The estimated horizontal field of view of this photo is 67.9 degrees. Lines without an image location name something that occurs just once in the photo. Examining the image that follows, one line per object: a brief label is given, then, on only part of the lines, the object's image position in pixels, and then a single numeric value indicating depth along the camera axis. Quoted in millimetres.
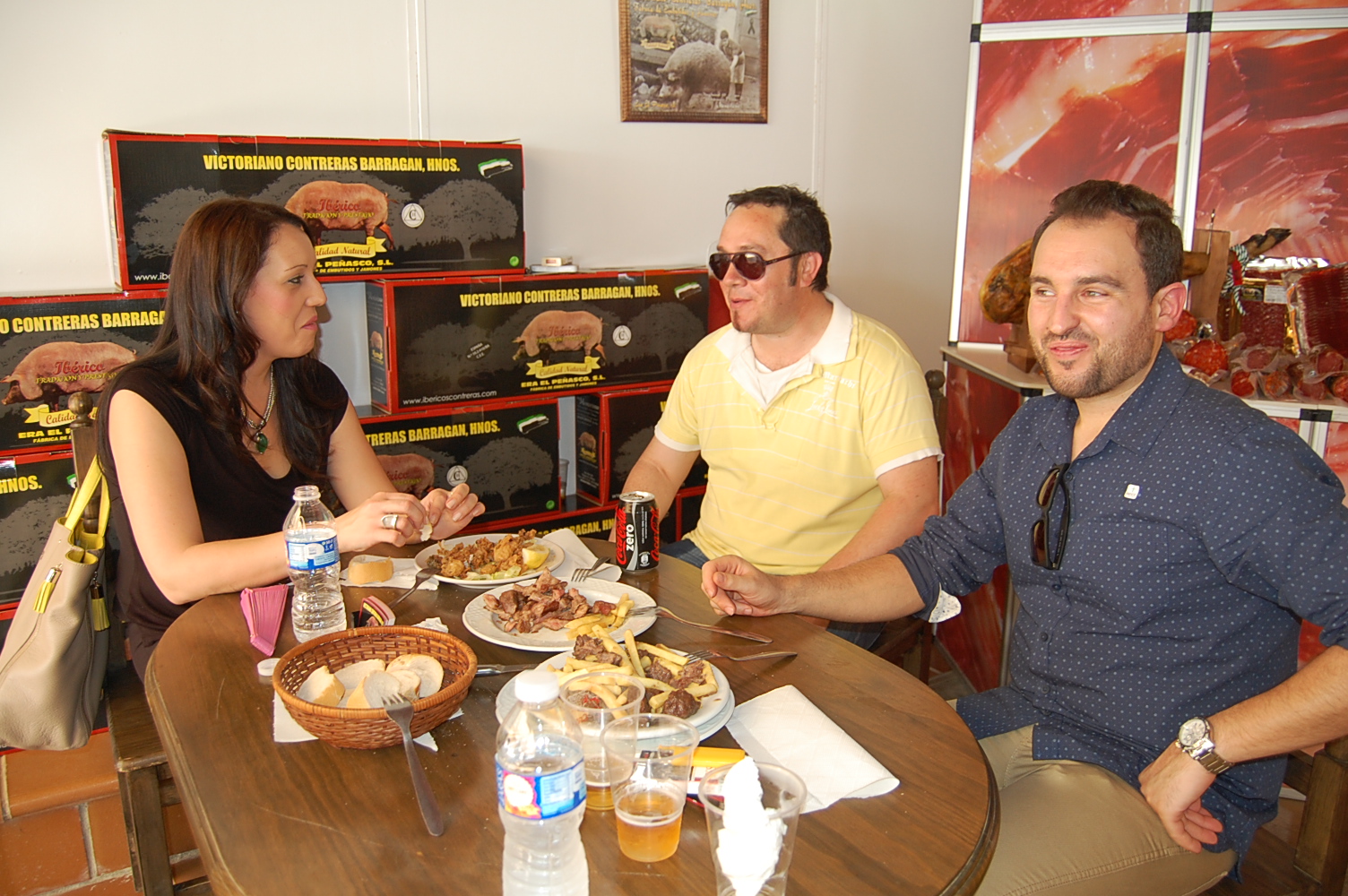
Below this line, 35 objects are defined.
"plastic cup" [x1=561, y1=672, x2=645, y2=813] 1379
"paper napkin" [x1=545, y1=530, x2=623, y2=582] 2207
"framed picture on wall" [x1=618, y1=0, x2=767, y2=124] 4207
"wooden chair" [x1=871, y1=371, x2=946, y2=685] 2740
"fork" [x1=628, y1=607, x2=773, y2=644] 1908
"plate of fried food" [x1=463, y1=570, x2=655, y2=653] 1829
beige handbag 2330
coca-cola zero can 2227
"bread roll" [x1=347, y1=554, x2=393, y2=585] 2160
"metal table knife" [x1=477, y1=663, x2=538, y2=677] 1708
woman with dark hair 2129
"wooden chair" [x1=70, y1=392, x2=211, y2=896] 2094
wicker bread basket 1434
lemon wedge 2202
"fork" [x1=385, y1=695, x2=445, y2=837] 1305
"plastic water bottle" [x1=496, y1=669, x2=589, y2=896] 1154
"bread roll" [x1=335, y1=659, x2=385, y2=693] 1631
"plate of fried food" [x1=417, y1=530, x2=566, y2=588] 2166
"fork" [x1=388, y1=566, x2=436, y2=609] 2095
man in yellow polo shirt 2678
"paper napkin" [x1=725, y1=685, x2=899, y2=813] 1404
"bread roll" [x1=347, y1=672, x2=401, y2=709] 1521
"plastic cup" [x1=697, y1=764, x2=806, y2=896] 1160
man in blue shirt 1682
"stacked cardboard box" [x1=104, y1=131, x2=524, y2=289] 2893
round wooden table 1228
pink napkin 1875
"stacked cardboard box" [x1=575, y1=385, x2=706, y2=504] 3814
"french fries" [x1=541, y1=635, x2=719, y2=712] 1562
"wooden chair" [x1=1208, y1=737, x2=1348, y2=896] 1653
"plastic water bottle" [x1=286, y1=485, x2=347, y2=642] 1820
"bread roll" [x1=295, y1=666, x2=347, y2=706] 1535
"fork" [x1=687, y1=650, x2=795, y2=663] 1799
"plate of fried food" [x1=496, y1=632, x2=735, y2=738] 1533
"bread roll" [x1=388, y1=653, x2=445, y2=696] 1602
